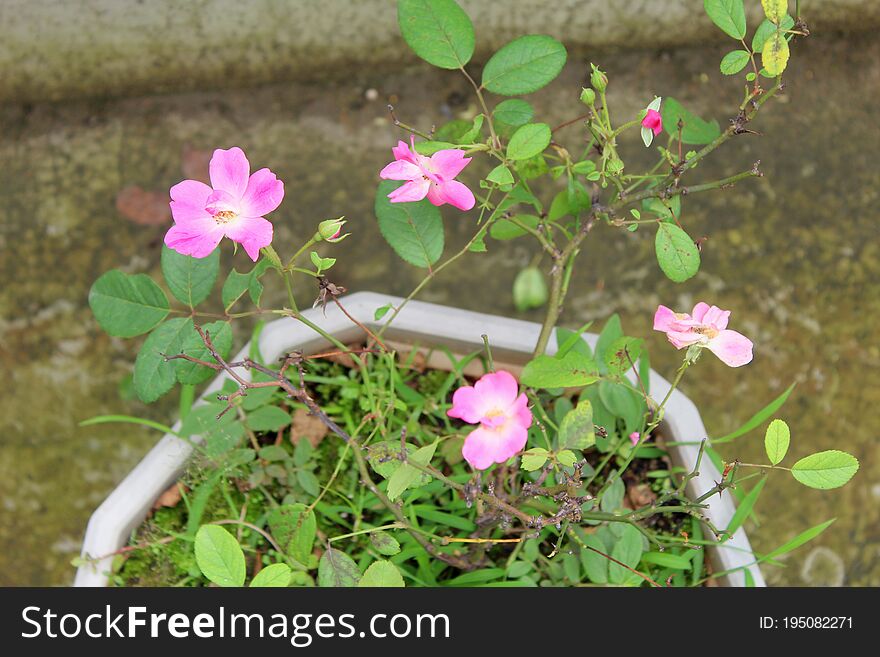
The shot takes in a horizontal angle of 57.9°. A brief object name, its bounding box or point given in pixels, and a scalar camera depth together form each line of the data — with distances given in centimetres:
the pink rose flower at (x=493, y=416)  58
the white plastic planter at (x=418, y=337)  81
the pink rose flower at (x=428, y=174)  59
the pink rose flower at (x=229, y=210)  56
